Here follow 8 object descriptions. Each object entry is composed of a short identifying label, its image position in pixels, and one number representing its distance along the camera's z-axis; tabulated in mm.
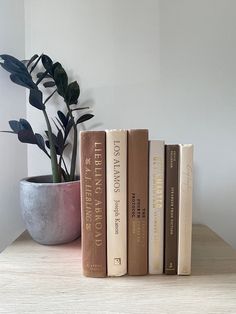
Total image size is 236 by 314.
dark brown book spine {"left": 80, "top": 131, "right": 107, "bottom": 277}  423
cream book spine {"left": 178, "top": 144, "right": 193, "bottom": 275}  433
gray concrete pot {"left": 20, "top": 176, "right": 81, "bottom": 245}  536
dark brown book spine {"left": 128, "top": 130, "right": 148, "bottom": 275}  427
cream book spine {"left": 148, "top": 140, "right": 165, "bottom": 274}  435
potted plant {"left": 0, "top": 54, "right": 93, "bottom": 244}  538
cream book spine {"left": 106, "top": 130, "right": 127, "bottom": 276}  424
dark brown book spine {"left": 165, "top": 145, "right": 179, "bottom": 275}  437
